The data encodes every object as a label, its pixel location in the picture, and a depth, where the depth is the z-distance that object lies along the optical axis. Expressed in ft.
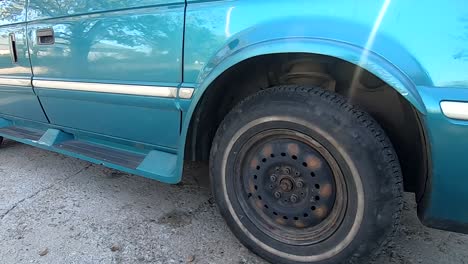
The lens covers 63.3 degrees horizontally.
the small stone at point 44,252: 7.26
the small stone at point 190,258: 6.93
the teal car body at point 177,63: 4.88
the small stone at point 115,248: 7.29
